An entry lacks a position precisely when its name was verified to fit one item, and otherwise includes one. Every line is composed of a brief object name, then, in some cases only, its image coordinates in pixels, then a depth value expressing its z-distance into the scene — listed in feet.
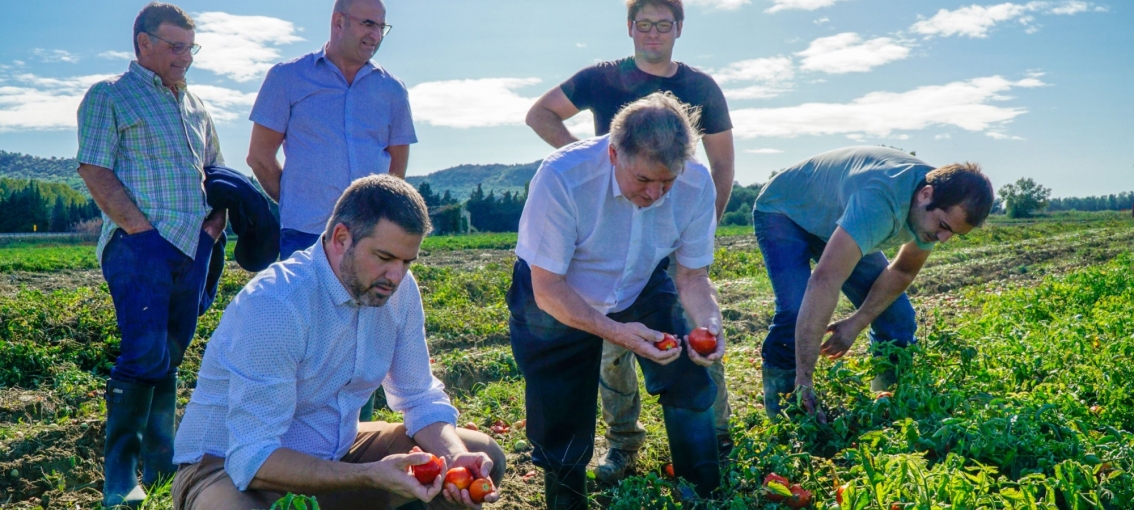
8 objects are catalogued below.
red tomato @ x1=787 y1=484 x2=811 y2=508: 9.48
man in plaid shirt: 11.48
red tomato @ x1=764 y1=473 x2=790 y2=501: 9.52
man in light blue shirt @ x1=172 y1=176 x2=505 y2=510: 7.64
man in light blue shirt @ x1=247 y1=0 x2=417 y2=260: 12.75
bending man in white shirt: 9.07
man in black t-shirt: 12.76
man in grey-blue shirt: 11.60
